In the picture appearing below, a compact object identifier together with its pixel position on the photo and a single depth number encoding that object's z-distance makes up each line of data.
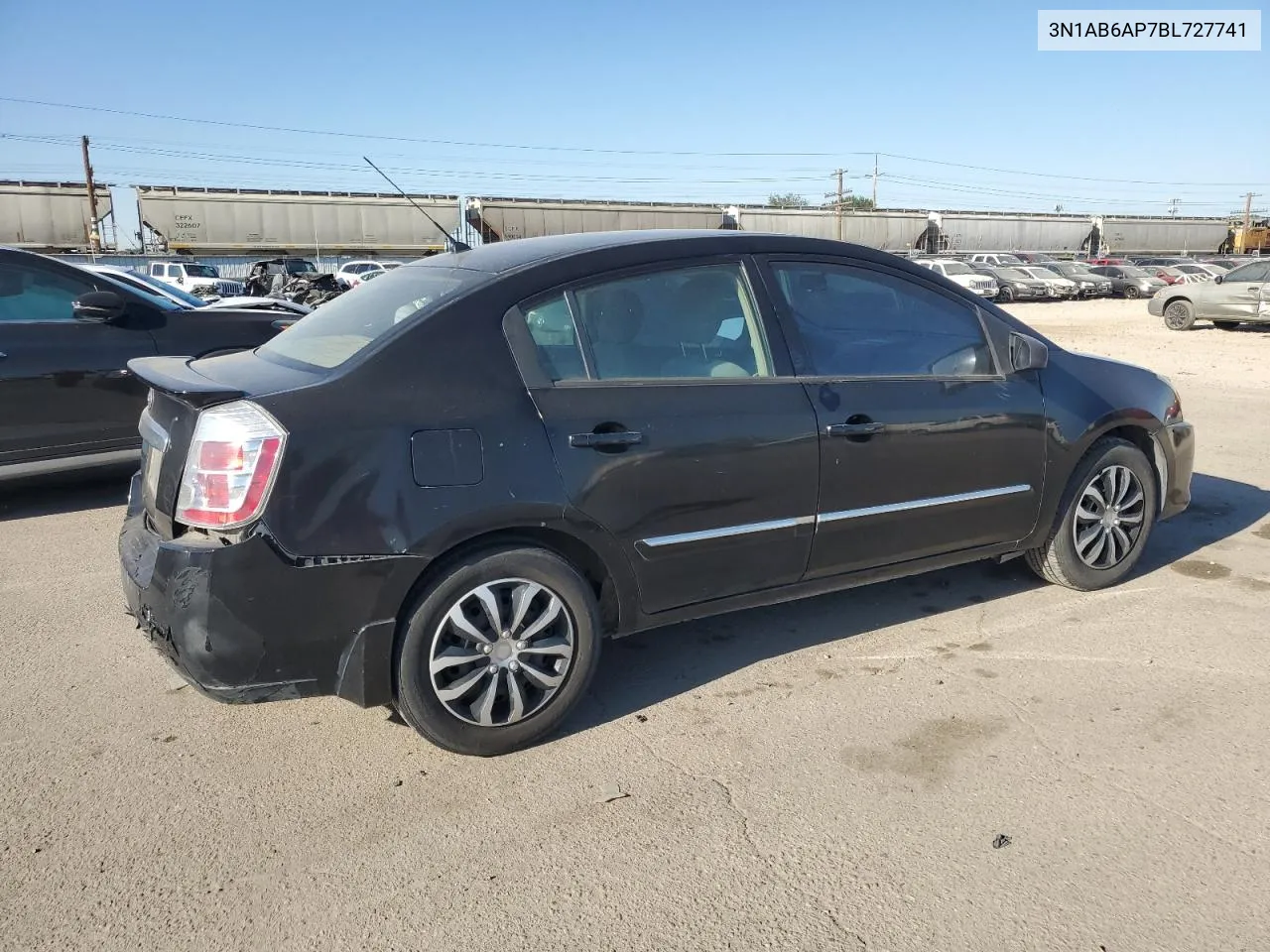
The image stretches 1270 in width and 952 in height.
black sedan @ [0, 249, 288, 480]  5.86
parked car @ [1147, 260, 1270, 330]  17.88
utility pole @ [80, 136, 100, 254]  39.56
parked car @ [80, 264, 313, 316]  7.60
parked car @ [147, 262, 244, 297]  31.39
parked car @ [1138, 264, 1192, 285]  38.57
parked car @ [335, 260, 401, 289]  31.92
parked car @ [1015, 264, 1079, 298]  35.34
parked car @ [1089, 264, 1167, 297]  37.31
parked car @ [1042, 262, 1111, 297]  35.91
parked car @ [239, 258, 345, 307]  23.70
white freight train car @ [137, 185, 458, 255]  39.78
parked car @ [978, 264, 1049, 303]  34.62
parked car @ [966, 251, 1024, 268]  41.47
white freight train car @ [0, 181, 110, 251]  37.84
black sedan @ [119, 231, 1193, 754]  2.81
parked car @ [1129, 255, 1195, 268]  47.25
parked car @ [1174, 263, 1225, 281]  39.69
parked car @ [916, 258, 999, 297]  32.62
